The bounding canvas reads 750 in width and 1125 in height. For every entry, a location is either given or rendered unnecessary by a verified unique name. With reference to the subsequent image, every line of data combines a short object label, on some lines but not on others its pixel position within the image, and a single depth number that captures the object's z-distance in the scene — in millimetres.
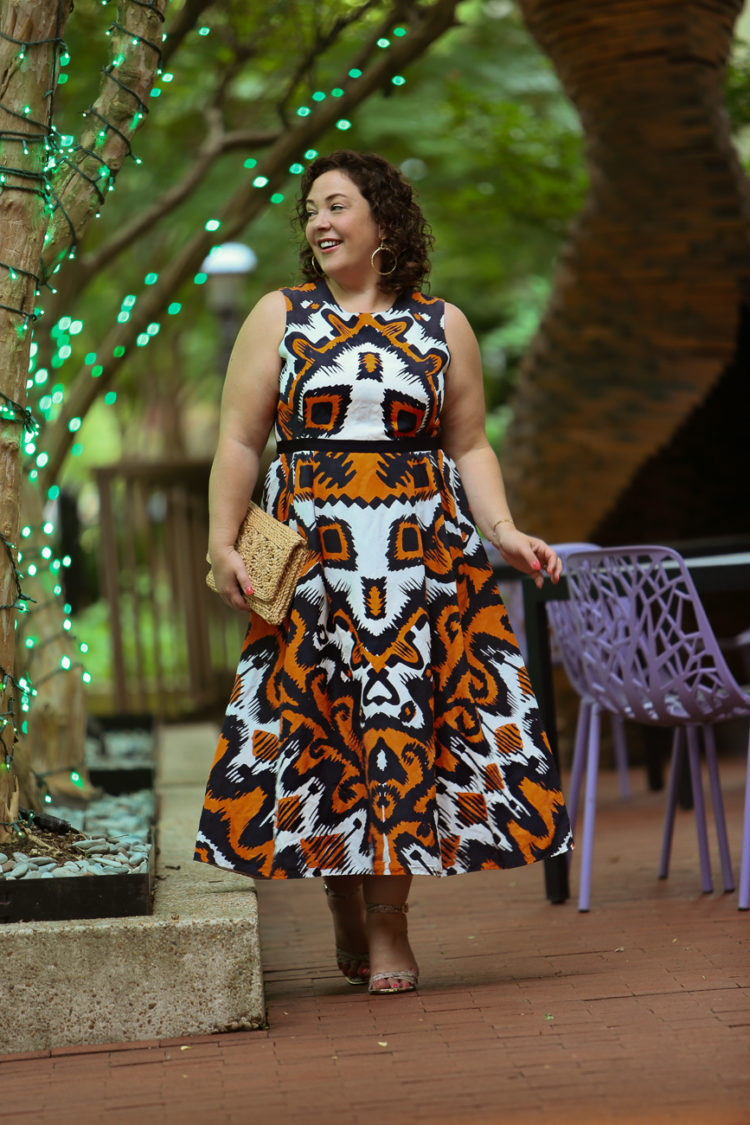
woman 6719
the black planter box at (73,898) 6418
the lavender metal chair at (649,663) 8258
